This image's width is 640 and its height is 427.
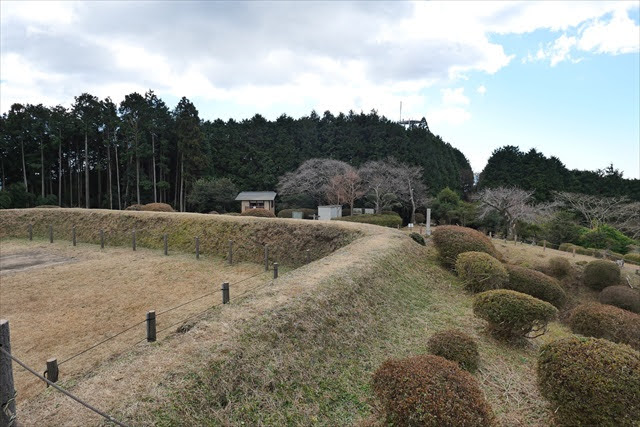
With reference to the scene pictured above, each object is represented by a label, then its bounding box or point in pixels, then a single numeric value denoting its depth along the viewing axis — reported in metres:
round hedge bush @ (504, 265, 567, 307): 9.77
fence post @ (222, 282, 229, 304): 6.83
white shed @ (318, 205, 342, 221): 26.56
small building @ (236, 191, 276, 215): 34.00
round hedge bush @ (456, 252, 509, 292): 9.20
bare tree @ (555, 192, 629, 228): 23.59
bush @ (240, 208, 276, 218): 23.05
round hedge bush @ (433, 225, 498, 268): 11.34
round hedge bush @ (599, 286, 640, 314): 10.61
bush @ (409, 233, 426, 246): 13.84
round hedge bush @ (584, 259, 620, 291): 12.63
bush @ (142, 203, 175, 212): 24.30
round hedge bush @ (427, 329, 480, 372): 5.12
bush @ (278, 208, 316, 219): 29.95
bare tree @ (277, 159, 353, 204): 34.12
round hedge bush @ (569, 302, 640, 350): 6.77
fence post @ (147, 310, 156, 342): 5.18
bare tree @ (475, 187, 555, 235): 22.77
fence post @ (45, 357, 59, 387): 4.14
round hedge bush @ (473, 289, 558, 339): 6.16
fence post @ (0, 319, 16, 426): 2.83
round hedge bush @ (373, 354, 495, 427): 3.30
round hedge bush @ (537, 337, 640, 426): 3.61
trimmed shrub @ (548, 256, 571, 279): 13.64
